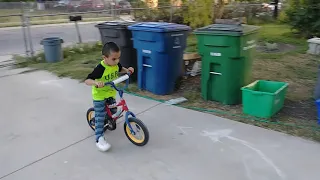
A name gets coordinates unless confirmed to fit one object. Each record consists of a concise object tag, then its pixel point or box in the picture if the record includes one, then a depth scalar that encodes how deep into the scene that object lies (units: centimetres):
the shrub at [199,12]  1141
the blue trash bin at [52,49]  764
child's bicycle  328
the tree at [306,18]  1045
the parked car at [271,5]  1820
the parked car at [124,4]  1176
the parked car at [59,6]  1920
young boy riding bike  311
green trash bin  423
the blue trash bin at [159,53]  478
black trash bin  564
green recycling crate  396
